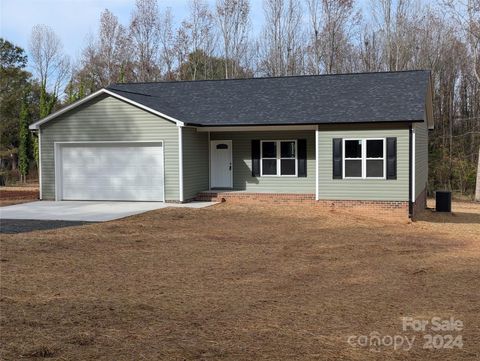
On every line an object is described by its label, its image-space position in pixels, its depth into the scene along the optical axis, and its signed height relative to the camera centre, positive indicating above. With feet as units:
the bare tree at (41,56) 155.91 +31.35
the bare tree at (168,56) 144.66 +29.07
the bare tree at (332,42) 129.39 +29.25
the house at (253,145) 58.65 +2.23
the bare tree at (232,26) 139.33 +35.38
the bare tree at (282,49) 132.46 +28.20
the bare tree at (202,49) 140.87 +30.26
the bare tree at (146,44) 144.15 +32.44
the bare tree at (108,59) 146.00 +28.89
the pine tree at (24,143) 111.24 +4.85
